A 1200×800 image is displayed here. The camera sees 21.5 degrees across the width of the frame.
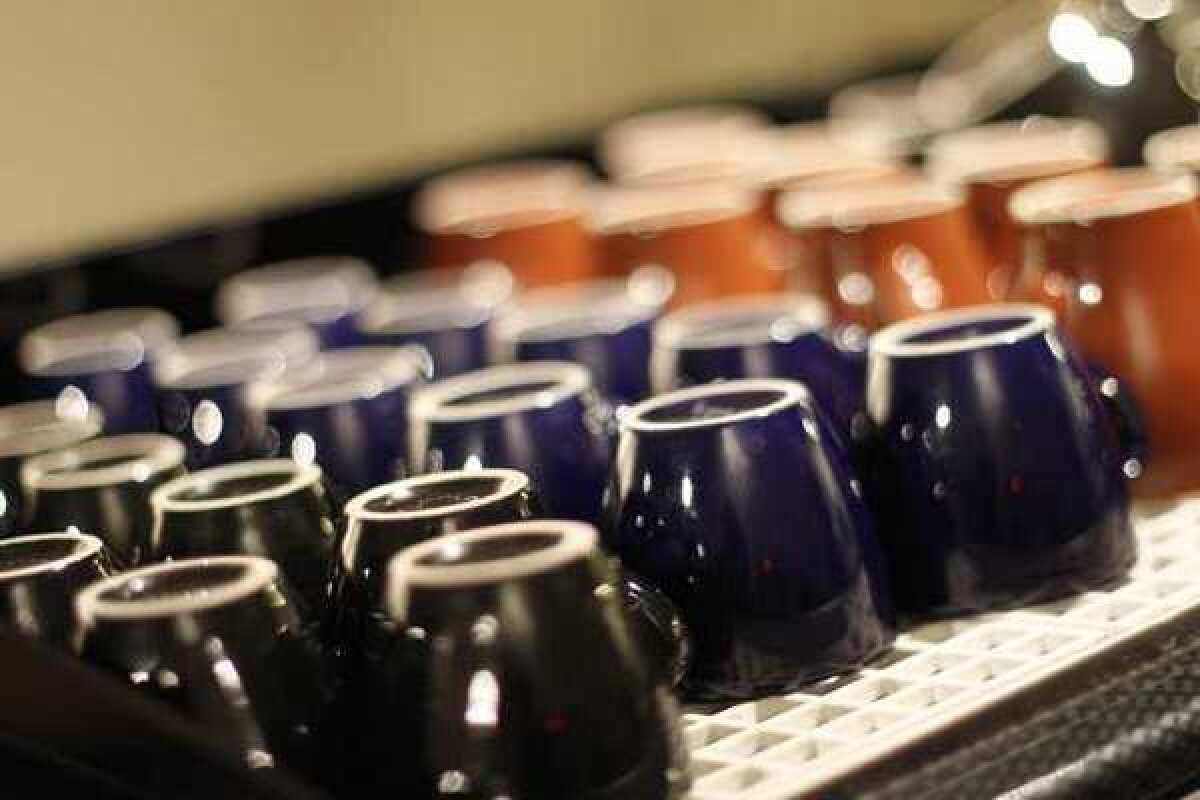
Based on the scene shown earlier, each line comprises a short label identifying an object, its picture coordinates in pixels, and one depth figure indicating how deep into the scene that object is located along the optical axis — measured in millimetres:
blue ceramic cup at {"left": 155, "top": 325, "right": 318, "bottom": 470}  914
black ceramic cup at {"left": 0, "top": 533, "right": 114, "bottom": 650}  697
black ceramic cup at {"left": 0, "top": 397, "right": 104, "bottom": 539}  854
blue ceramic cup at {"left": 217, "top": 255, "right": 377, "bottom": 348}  1101
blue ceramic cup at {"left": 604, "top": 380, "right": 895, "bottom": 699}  732
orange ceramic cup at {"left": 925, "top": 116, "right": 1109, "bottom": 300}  957
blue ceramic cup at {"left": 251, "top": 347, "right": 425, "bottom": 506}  857
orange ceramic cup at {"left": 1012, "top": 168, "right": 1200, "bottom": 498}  830
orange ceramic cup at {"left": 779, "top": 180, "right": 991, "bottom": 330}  912
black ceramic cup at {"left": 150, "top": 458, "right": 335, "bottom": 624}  743
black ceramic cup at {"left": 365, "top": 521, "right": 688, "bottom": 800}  645
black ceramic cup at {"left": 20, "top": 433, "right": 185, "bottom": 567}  790
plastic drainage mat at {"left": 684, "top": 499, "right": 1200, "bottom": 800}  668
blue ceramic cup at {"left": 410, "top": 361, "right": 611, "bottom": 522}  795
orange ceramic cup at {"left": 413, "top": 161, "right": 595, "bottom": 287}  1151
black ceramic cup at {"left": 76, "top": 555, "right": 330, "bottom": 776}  659
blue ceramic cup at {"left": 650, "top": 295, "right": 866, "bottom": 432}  828
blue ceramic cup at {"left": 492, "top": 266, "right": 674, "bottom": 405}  897
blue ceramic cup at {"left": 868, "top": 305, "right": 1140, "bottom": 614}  764
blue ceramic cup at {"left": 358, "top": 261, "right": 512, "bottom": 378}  999
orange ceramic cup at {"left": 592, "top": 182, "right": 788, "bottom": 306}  1002
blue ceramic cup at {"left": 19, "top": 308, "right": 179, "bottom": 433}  1009
